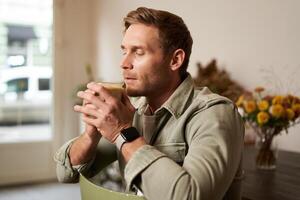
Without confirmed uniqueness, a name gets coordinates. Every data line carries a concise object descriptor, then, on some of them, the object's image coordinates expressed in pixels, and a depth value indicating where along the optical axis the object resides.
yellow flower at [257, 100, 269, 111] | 1.70
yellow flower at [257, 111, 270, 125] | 1.68
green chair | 0.68
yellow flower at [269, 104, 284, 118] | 1.66
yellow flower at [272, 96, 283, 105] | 1.69
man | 0.67
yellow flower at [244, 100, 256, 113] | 1.76
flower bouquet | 1.68
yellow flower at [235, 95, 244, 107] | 1.89
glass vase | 1.76
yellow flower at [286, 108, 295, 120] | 1.67
